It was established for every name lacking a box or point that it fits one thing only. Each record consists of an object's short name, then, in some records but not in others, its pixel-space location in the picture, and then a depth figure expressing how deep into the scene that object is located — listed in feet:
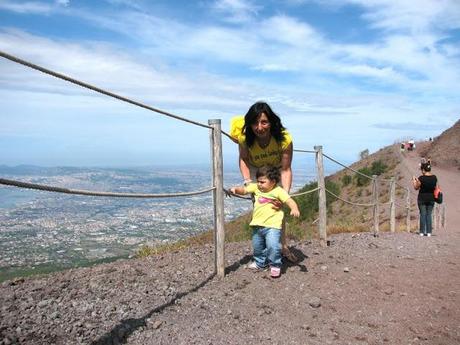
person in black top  35.91
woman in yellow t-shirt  17.07
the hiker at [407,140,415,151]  126.48
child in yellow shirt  16.88
